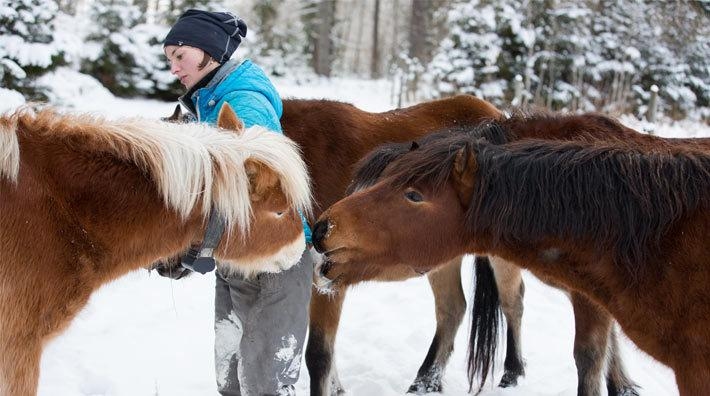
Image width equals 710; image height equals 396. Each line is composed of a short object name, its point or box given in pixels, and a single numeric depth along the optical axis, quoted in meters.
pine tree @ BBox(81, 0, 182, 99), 13.55
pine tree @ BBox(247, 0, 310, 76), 22.20
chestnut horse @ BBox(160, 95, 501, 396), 3.92
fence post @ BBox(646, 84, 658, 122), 12.95
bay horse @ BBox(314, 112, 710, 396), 2.56
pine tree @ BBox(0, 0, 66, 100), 8.59
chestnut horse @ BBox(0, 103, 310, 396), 2.44
